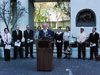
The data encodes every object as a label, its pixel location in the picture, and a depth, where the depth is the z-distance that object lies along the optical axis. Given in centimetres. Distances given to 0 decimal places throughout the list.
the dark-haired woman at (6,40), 772
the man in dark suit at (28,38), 800
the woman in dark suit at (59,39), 799
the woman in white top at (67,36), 806
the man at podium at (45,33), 623
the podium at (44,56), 592
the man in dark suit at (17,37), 793
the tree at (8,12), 926
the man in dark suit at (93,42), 774
